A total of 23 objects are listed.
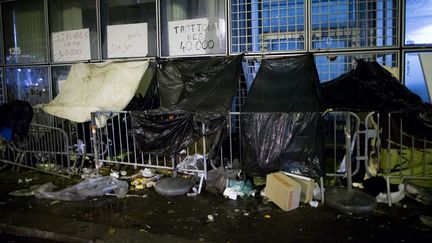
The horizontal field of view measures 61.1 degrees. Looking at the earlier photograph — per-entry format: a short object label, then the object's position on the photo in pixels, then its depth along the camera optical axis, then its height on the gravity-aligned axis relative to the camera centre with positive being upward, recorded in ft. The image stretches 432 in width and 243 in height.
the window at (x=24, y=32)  25.76 +4.55
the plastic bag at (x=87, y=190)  16.76 -4.47
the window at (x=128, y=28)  22.63 +4.09
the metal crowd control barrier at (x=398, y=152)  14.67 -2.59
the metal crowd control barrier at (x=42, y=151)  20.70 -3.23
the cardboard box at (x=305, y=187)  14.93 -3.94
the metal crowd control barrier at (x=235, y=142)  15.80 -2.61
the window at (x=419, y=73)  17.72 +0.71
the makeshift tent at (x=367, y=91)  16.06 -0.12
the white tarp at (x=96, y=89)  20.33 +0.30
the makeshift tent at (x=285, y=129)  14.79 -1.58
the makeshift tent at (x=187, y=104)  16.74 -0.60
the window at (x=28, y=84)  25.76 +0.79
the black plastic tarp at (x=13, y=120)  20.47 -1.38
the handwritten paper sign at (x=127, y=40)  22.72 +3.35
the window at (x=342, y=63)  18.52 +1.38
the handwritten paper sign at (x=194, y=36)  21.16 +3.28
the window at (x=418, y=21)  17.99 +3.28
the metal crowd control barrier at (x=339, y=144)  14.89 -2.54
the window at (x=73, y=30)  24.21 +4.32
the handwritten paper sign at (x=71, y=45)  24.30 +3.31
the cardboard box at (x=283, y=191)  14.17 -3.95
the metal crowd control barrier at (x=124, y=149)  17.78 -2.97
